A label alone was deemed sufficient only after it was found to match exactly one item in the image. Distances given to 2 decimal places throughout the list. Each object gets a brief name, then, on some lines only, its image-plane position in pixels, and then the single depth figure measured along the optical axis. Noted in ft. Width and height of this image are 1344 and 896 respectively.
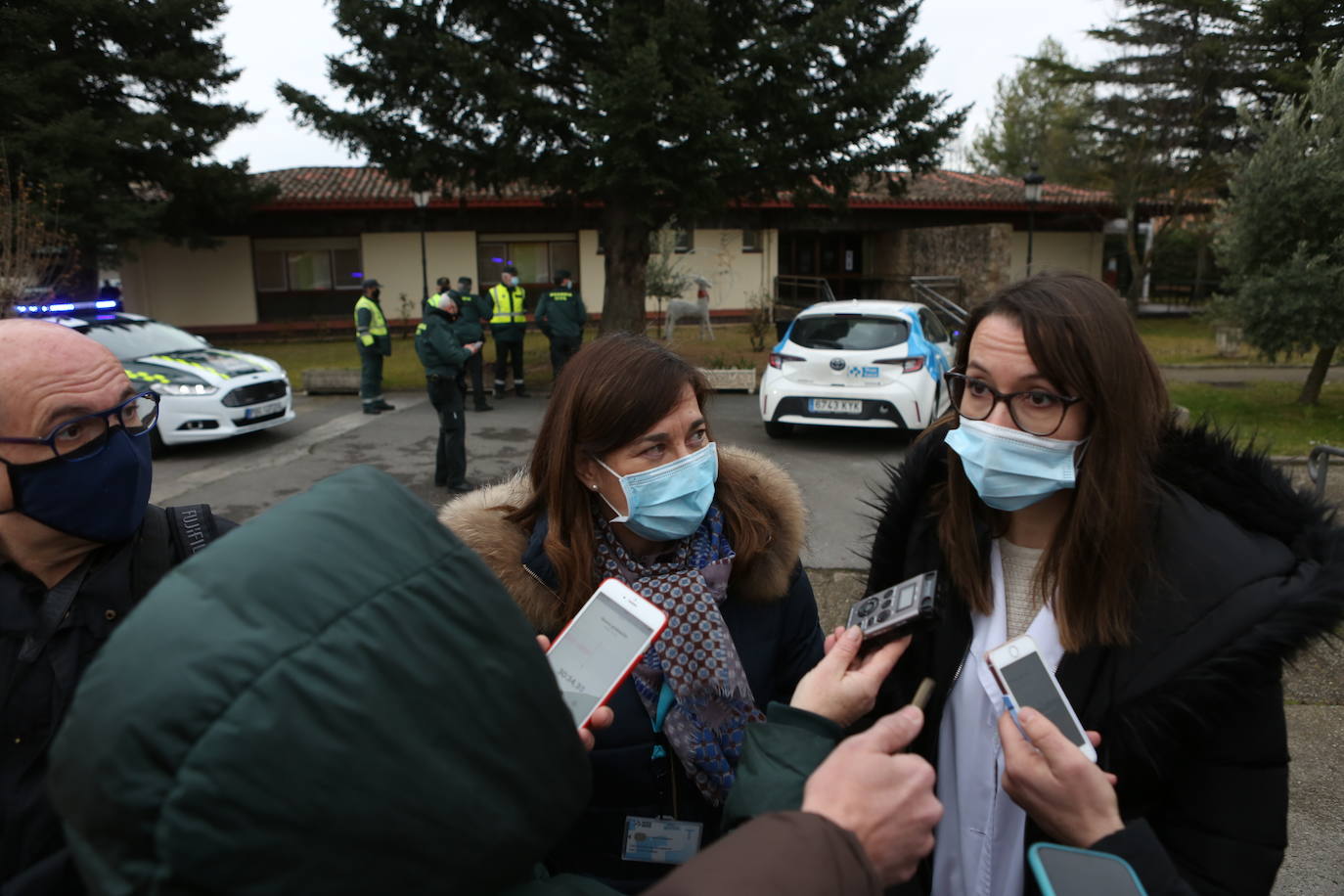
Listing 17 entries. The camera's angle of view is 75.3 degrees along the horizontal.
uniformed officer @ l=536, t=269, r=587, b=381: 47.88
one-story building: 85.40
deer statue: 74.92
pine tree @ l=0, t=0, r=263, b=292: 60.49
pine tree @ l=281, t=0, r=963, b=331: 43.14
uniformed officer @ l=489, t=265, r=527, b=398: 47.06
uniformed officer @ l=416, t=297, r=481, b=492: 28.50
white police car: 32.71
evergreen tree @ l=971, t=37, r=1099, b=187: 147.02
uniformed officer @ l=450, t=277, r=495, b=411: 43.47
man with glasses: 5.25
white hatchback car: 32.07
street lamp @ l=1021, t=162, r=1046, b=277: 67.56
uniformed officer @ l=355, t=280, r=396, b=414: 42.57
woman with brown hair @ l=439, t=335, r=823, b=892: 6.15
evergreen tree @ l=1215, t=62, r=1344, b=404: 33.22
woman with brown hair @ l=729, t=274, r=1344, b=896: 4.77
